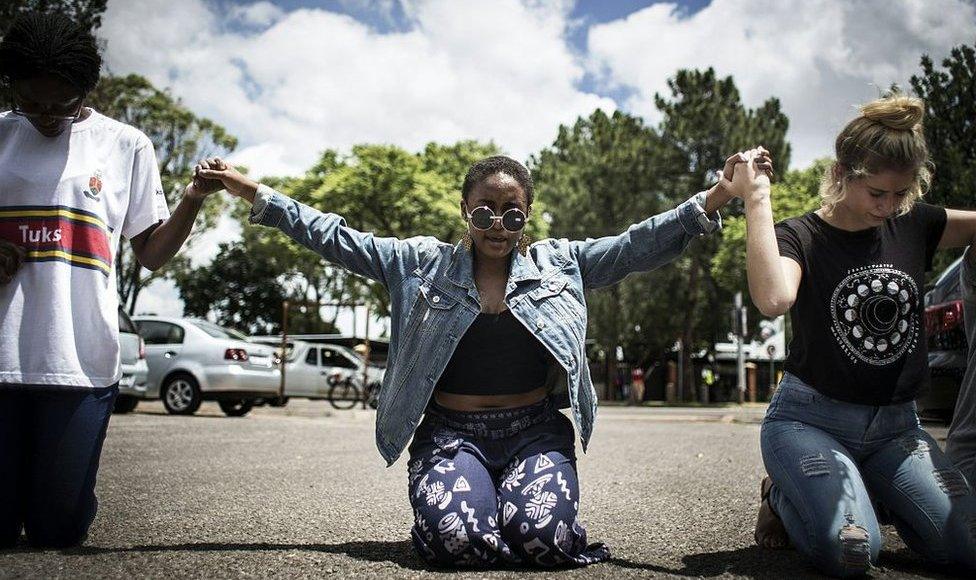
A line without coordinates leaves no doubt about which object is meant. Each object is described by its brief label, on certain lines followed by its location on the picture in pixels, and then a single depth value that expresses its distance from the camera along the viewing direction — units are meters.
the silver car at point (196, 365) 14.69
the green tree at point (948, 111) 12.47
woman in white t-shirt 3.38
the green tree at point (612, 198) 36.75
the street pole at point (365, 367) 19.02
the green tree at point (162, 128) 26.86
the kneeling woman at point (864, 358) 3.25
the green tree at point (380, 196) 34.75
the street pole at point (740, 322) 24.56
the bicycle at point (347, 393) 19.70
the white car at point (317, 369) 20.31
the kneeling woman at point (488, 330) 3.60
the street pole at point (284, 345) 15.98
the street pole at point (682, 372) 38.88
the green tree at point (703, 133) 37.06
